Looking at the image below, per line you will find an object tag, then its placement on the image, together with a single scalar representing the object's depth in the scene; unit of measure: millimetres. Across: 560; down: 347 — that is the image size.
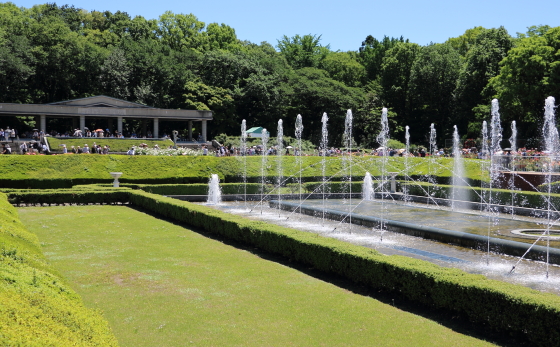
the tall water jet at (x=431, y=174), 28083
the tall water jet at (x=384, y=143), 16461
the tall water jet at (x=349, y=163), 24562
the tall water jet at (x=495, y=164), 18616
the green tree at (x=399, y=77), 62844
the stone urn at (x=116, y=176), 27250
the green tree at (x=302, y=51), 68625
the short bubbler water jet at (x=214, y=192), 26406
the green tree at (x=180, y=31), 68812
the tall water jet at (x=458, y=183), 23862
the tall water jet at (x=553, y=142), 21405
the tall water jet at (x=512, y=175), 22312
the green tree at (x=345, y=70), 68062
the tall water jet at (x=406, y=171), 26134
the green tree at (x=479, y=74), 53312
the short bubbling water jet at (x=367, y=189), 28984
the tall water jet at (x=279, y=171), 31700
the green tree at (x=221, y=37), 69875
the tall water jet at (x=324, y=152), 29891
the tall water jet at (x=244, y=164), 27456
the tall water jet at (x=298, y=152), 29228
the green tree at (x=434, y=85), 59250
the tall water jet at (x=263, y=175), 29456
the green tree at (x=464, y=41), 68875
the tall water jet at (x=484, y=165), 23988
